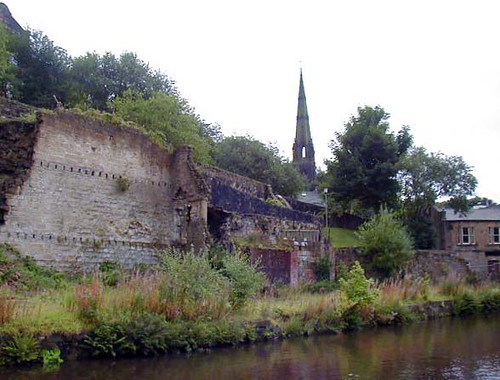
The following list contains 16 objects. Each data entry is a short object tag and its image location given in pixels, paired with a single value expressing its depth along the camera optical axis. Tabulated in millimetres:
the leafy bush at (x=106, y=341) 12859
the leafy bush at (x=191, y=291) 15059
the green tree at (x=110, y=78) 41500
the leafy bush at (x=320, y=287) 24734
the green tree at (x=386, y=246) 30891
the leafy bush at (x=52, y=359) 11828
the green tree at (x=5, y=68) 31531
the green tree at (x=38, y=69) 37656
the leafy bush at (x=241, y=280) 17266
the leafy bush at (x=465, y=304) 26947
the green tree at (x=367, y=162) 43281
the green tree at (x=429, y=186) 44062
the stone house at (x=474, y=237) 49156
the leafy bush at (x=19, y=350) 11602
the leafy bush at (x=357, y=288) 19781
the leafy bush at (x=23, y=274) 16750
